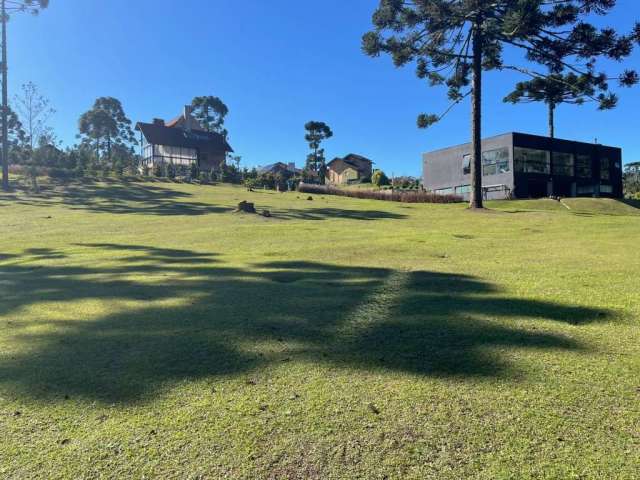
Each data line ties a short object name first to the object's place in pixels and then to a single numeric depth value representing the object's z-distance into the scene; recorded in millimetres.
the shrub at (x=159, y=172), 35594
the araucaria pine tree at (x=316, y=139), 61438
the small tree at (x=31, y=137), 28450
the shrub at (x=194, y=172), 35531
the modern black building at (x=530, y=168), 31516
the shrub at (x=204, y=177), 34975
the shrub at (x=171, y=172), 34844
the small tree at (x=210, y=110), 64438
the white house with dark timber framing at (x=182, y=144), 44719
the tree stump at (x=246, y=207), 13938
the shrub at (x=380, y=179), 47500
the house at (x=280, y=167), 77100
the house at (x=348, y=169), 67562
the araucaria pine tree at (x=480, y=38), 14895
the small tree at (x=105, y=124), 59969
